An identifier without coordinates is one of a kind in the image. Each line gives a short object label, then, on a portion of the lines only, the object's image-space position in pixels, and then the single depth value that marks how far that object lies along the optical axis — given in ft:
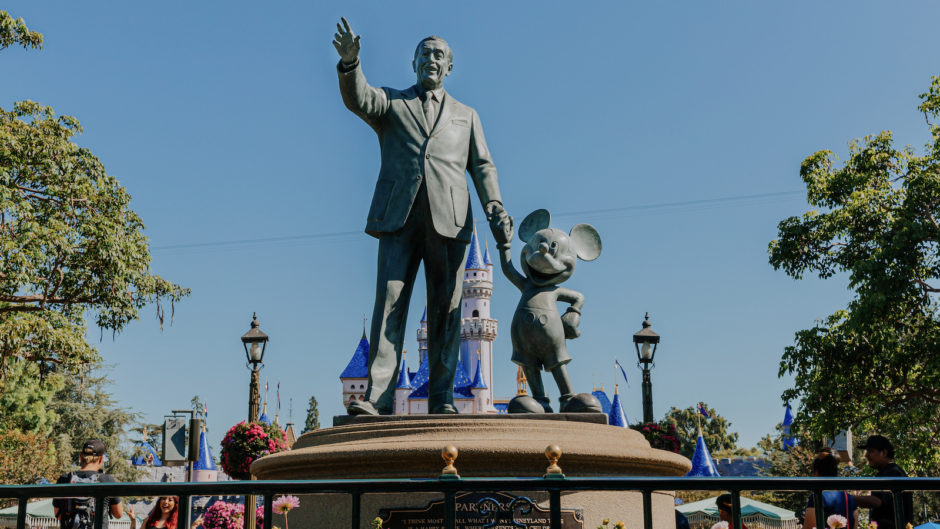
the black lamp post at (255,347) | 55.42
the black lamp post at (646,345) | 53.06
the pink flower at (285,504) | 13.15
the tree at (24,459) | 124.90
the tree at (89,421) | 163.63
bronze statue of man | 25.08
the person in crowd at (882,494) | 18.15
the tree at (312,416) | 384.31
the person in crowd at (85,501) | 19.65
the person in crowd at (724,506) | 22.80
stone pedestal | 20.47
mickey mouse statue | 26.48
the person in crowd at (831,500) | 17.35
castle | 213.05
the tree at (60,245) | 57.52
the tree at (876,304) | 58.80
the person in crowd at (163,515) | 20.88
